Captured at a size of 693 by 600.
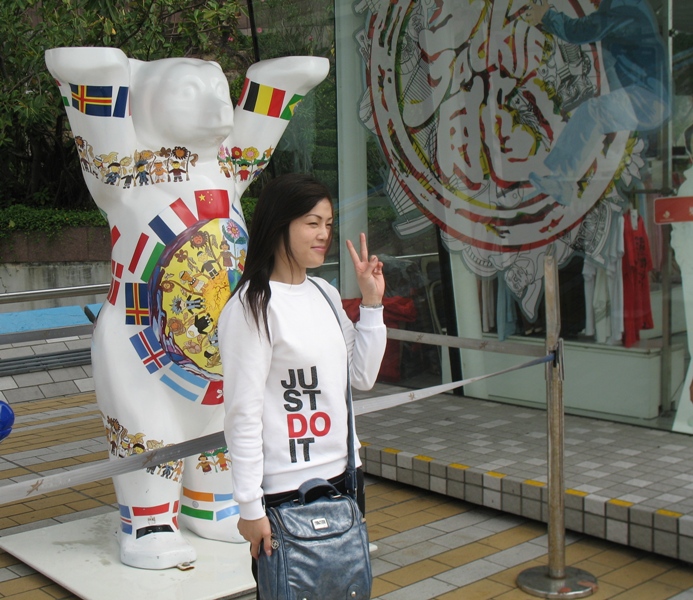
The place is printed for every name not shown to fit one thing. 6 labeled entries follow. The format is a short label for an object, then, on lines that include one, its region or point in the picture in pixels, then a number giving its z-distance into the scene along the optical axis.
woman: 2.14
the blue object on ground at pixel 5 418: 3.17
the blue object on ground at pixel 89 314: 4.14
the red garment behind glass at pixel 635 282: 4.99
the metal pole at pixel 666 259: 4.70
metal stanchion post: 3.19
